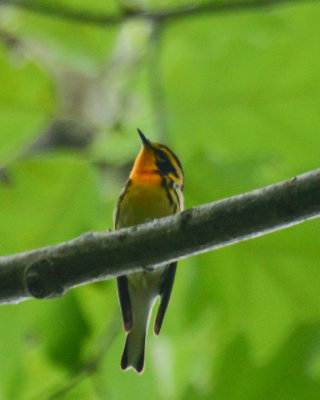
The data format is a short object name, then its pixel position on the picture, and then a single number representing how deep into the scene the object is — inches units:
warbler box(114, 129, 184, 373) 242.7
